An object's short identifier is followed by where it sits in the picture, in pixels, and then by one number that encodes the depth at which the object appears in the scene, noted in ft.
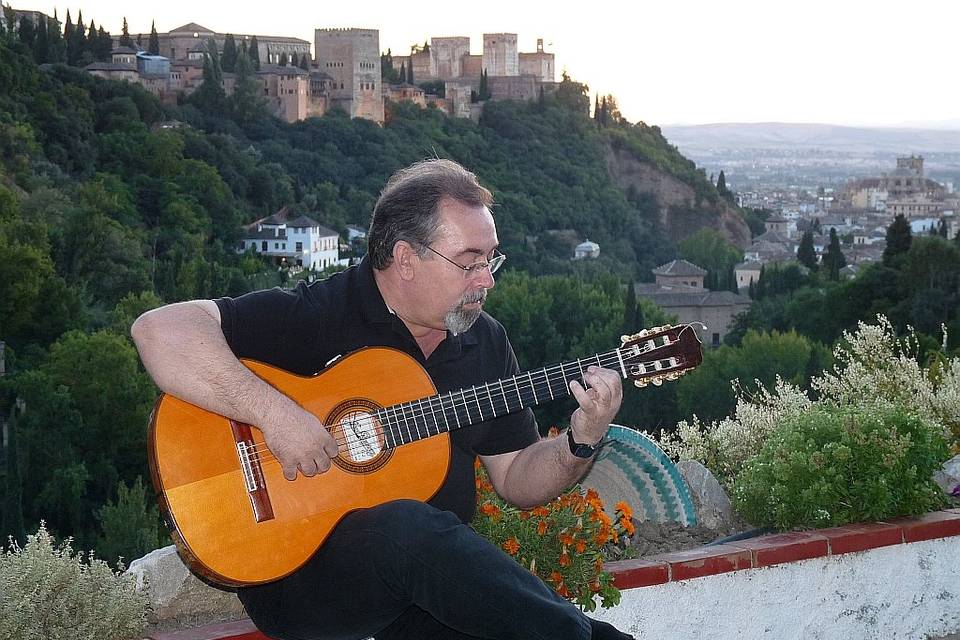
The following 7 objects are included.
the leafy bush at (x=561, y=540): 8.13
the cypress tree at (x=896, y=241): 112.27
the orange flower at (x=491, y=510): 8.25
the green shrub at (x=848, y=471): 9.43
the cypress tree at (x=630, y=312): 131.03
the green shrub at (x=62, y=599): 7.06
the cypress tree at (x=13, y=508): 55.52
